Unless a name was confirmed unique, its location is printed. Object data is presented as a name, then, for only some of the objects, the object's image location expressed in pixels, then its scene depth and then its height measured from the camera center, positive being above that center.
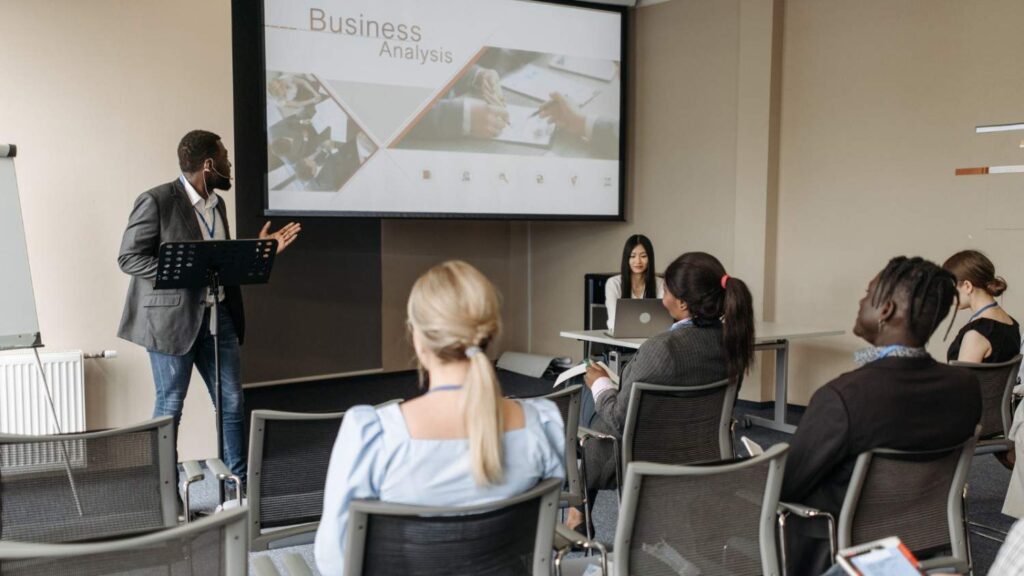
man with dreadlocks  1.94 -0.42
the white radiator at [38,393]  3.73 -0.77
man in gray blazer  3.53 -0.34
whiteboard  3.38 -0.26
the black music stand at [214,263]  3.22 -0.17
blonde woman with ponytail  1.49 -0.38
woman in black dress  3.51 -0.41
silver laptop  4.54 -0.53
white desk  4.77 -0.70
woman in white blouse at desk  5.25 -0.36
